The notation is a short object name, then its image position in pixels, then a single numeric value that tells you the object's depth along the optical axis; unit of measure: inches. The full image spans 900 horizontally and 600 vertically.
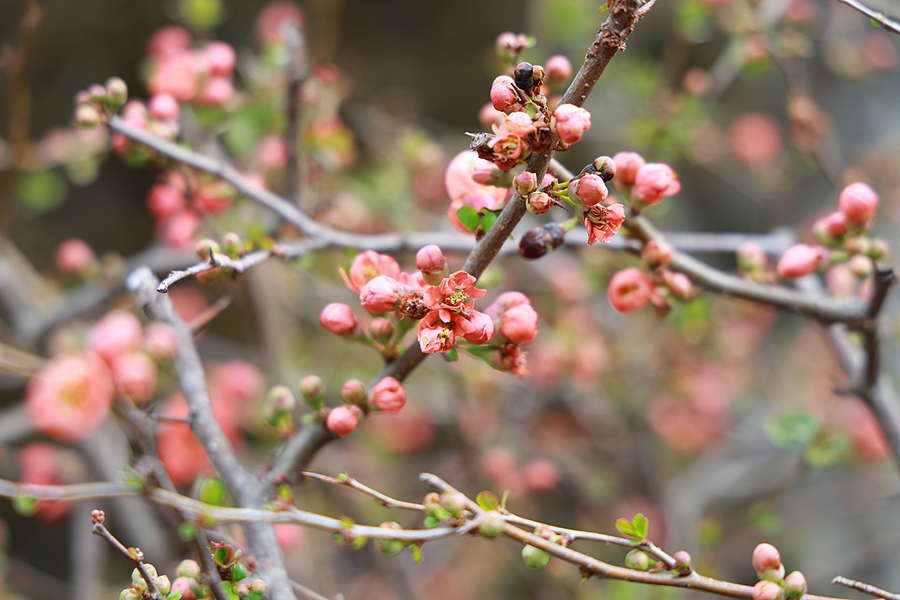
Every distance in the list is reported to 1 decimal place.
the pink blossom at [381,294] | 25.1
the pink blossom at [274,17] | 46.1
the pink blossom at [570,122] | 24.1
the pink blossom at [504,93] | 24.5
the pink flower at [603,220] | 24.6
